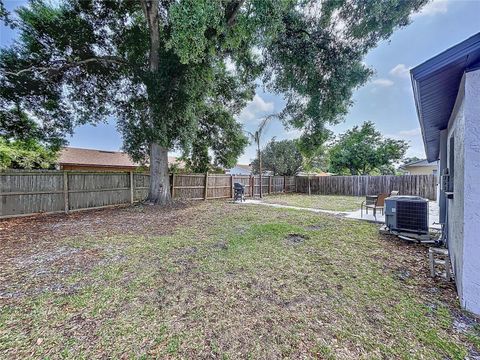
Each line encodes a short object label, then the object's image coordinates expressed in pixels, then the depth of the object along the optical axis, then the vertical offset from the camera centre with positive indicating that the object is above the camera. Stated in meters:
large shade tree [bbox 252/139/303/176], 20.91 +1.82
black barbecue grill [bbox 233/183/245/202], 12.69 -0.81
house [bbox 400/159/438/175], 19.30 +0.85
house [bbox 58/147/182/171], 15.49 +1.38
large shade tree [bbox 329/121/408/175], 22.05 +2.54
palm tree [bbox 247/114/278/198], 15.49 +3.32
